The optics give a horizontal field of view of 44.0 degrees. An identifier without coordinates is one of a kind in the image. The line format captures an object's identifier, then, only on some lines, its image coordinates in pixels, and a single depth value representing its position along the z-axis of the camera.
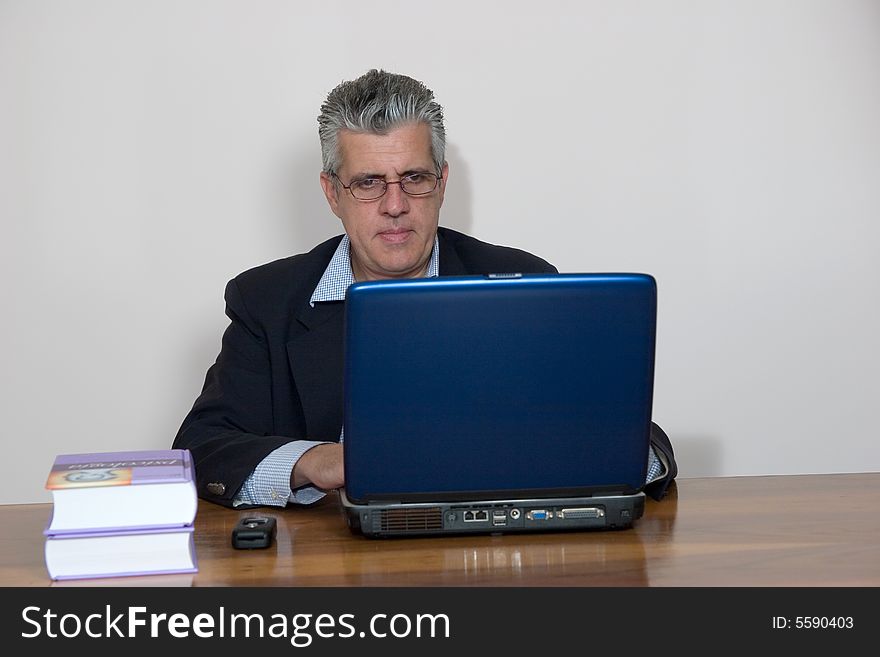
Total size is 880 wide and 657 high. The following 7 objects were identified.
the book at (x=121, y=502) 1.42
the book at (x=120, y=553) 1.43
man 2.34
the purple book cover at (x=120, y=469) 1.43
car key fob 1.58
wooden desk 1.40
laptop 1.42
